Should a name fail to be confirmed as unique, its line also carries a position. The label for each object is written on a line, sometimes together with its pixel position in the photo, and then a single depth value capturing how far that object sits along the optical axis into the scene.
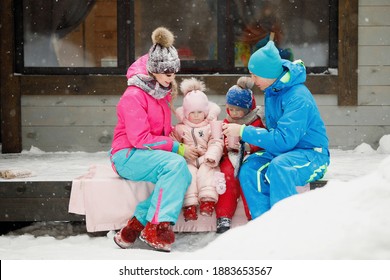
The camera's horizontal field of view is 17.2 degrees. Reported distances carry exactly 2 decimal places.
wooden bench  9.81
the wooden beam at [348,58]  13.47
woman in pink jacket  8.80
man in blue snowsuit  8.73
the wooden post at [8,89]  13.50
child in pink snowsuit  9.16
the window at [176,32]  13.83
